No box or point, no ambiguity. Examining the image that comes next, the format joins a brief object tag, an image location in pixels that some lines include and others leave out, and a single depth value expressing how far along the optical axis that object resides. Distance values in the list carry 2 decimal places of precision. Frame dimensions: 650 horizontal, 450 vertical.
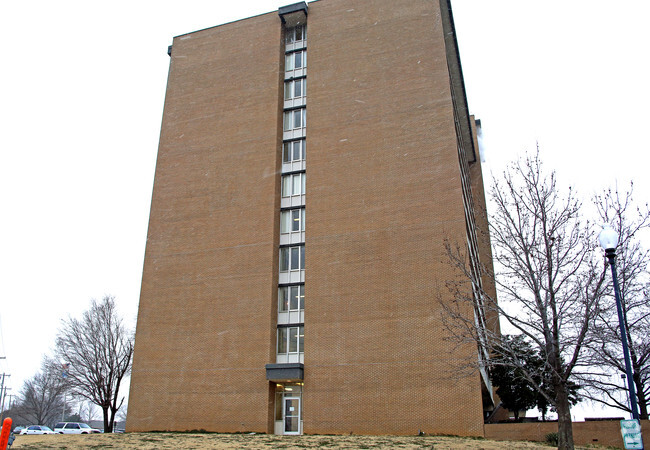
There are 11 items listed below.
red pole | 11.82
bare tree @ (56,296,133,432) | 43.72
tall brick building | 29.22
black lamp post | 12.70
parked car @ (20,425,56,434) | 42.78
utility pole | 67.38
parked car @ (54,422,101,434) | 41.84
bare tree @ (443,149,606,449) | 17.30
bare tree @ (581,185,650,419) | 17.88
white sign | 12.27
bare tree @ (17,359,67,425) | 77.12
